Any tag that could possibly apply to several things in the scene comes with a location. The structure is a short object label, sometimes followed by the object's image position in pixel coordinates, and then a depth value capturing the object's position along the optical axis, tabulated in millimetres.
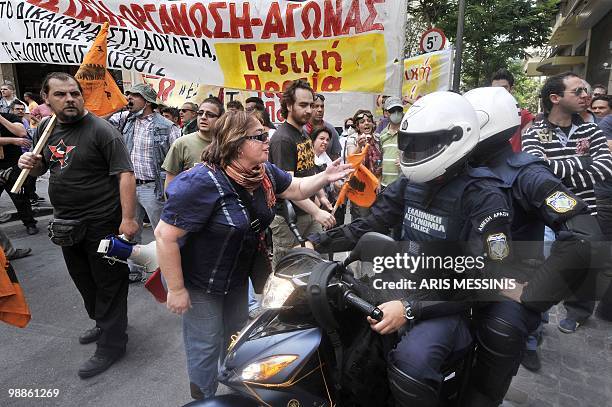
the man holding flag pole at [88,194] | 3023
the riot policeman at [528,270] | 1797
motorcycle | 1549
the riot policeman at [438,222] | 1612
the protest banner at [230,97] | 5707
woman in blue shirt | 2000
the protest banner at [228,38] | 3748
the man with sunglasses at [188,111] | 5473
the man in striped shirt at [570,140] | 3143
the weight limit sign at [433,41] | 7457
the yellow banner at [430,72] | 6328
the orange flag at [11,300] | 2674
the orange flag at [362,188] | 3109
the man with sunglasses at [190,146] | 3906
